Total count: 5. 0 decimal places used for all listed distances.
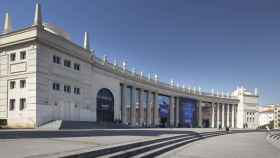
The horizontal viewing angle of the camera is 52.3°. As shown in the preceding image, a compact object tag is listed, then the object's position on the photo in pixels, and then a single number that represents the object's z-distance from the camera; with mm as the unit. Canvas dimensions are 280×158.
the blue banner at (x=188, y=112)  78125
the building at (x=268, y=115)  194375
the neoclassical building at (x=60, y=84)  32094
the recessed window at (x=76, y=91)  38747
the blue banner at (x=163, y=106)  70062
